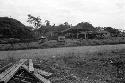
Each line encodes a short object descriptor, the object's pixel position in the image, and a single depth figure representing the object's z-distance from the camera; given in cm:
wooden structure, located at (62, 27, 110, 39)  4066
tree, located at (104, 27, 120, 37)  4744
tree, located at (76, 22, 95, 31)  7675
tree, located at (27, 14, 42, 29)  6544
